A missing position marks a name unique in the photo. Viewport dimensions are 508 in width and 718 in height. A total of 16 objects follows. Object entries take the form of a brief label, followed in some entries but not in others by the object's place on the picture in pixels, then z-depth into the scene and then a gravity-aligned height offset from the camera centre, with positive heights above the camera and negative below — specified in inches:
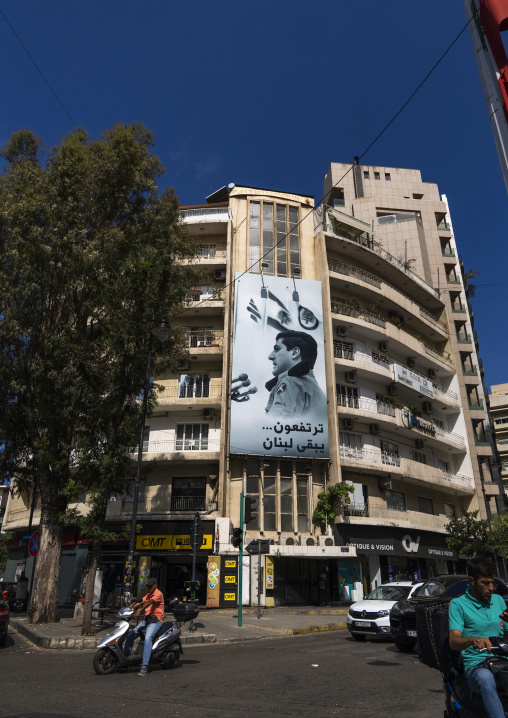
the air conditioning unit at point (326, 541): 959.2 +79.1
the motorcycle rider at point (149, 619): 305.4 -17.4
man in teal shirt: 137.9 -8.5
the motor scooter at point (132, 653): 307.3 -34.2
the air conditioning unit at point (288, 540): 950.4 +79.9
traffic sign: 633.0 +48.6
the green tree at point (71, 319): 606.9 +304.5
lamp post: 526.4 +165.4
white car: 472.4 -22.5
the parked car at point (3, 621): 440.1 -25.4
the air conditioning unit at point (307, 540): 959.0 +80.6
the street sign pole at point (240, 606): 587.2 -19.3
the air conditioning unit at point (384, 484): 1147.9 +209.8
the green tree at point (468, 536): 1175.0 +105.9
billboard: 1002.7 +405.8
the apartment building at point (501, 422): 2683.1 +812.3
